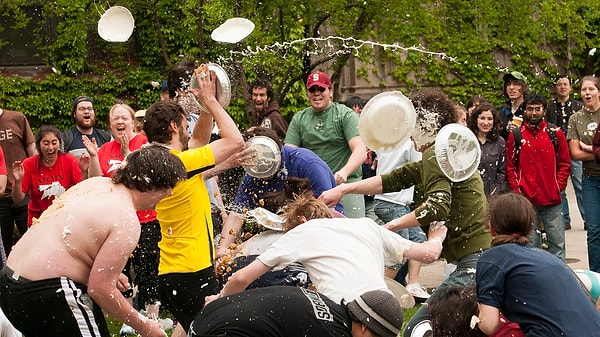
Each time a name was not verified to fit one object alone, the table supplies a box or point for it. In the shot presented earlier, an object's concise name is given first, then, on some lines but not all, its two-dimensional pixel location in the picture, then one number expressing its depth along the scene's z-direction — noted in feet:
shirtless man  14.56
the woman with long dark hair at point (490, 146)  28.43
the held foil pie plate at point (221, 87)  18.93
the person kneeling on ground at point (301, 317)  13.07
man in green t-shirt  26.02
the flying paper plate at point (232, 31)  29.04
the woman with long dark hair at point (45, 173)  27.91
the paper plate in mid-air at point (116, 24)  28.89
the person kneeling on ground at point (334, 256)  15.15
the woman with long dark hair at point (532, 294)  13.96
